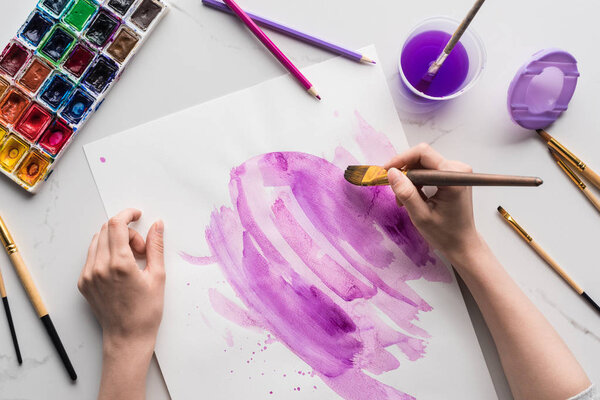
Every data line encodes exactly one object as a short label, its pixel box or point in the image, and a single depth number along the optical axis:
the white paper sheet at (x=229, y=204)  0.82
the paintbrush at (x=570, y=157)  0.84
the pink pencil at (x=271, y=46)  0.81
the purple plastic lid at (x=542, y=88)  0.81
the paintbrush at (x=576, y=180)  0.85
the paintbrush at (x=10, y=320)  0.82
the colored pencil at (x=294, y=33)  0.82
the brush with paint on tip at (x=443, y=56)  0.67
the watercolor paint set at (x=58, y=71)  0.80
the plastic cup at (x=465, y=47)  0.79
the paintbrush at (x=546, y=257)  0.84
